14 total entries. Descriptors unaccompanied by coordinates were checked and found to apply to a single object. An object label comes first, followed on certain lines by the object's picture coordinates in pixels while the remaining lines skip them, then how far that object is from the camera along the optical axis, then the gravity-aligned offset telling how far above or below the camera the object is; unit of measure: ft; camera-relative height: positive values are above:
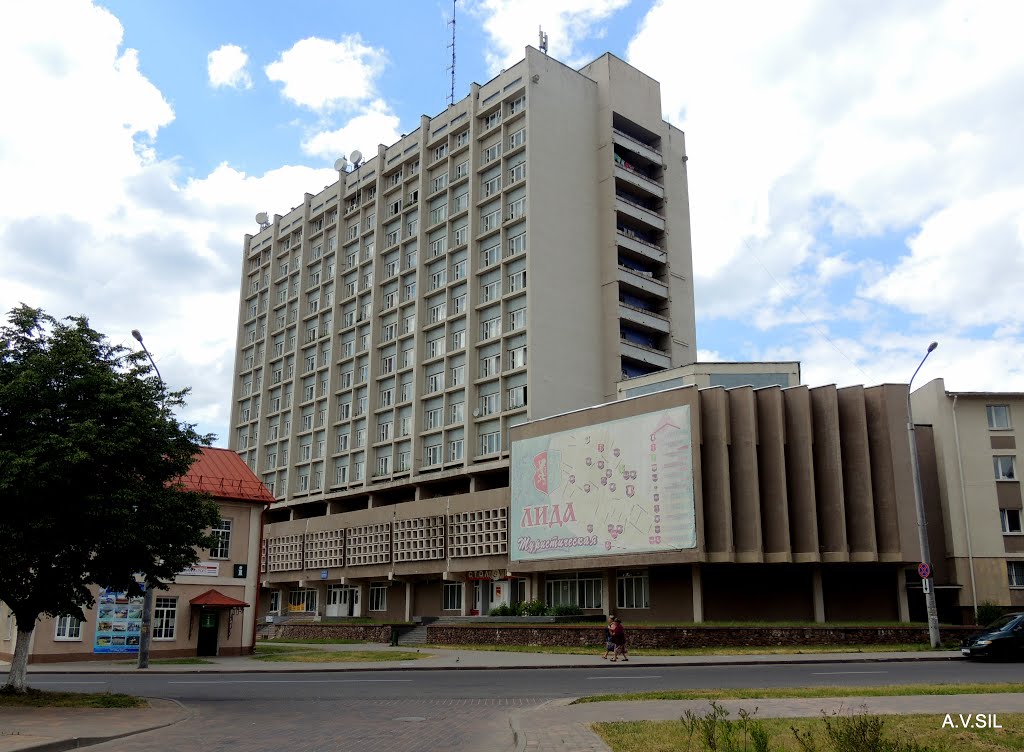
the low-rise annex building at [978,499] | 165.27 +16.86
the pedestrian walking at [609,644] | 109.70 -6.85
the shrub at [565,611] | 158.51 -4.06
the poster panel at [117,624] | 125.08 -5.43
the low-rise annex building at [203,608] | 123.03 -3.22
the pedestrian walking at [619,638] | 107.86 -5.93
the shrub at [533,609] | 162.71 -3.86
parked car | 95.09 -5.46
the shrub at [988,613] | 156.03 -3.94
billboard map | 149.79 +17.36
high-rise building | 214.28 +78.86
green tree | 65.16 +8.06
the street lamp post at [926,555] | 116.88 +4.69
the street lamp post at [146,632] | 108.17 -5.58
